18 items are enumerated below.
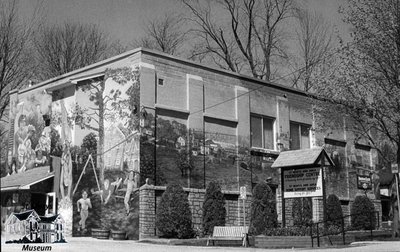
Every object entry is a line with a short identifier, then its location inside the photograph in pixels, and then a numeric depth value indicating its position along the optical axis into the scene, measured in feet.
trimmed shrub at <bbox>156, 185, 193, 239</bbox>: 78.59
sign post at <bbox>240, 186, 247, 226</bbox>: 71.92
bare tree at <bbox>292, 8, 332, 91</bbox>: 153.43
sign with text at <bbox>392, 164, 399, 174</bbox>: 76.23
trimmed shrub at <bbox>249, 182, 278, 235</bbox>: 75.65
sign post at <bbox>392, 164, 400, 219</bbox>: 76.21
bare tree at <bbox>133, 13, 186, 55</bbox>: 169.68
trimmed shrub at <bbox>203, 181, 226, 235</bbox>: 85.83
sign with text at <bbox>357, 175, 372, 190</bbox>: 124.57
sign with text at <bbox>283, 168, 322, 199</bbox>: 74.23
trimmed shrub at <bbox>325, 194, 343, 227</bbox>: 103.46
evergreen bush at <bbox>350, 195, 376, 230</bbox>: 111.75
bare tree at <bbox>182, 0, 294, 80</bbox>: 155.94
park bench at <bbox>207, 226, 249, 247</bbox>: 71.52
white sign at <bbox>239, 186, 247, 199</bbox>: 71.92
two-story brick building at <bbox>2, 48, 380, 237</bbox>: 83.20
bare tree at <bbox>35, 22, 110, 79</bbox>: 151.02
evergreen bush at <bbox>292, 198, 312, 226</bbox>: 84.43
